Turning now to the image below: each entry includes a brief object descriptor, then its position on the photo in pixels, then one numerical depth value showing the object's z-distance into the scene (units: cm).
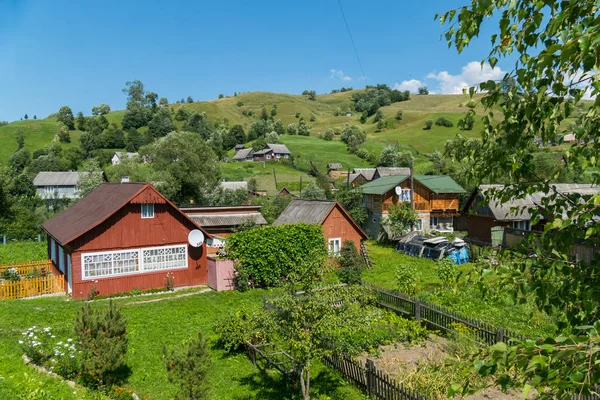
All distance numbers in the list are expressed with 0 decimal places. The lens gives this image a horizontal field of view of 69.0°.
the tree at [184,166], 5003
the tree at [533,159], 273
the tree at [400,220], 3675
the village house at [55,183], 7825
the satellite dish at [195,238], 2348
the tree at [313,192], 5771
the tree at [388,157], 8462
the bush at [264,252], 2277
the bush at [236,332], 1184
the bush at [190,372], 871
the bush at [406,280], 1958
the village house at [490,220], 3113
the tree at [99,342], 1028
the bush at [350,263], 2120
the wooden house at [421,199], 4109
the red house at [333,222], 2903
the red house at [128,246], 2131
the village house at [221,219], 3594
